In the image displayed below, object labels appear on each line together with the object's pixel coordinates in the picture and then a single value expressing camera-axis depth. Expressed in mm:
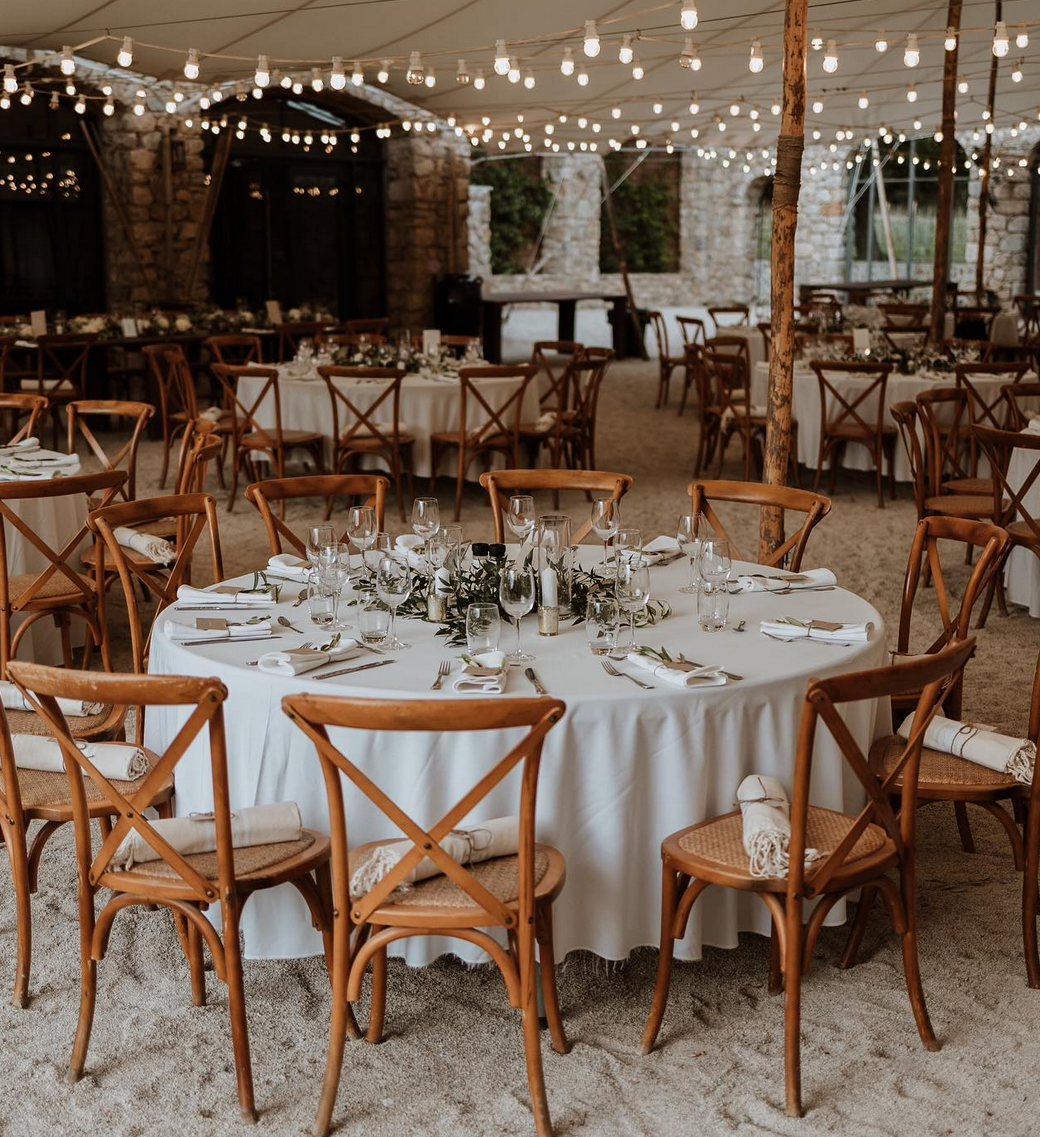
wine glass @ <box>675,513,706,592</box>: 3602
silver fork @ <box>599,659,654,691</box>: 2689
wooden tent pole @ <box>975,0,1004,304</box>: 10739
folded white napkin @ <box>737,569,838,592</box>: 3508
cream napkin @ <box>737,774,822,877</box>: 2490
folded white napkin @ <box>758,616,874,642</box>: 3045
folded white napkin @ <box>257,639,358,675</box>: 2803
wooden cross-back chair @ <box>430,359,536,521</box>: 7491
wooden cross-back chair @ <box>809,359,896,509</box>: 7840
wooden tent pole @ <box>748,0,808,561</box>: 4488
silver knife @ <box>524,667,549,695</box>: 2685
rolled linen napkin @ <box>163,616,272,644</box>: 3045
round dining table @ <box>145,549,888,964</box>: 2643
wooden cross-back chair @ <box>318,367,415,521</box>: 7336
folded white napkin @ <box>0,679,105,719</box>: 3307
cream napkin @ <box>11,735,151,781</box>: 2904
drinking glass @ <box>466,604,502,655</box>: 2855
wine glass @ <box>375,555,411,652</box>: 3033
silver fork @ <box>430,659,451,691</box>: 2713
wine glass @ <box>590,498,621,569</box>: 3551
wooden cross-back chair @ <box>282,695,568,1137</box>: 2191
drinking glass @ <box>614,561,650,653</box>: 3043
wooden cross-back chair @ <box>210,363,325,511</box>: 7539
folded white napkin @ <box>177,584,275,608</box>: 3357
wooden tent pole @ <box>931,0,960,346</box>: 9164
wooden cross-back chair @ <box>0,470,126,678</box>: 4203
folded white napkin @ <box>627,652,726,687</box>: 2711
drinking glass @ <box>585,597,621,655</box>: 2975
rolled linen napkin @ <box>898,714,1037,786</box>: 2979
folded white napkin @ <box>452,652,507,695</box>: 2689
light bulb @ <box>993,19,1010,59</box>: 6754
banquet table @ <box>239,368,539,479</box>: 7801
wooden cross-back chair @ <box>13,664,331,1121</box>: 2293
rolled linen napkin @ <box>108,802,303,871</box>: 2541
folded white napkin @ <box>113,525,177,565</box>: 4891
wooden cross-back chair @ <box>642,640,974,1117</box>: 2389
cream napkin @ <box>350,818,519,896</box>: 2453
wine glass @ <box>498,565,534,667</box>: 2906
